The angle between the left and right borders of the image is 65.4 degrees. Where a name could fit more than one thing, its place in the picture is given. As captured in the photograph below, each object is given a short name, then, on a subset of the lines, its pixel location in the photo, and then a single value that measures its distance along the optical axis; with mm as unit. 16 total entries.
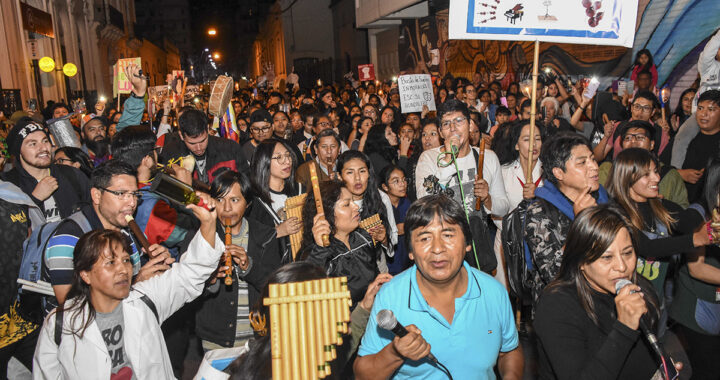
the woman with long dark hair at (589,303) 2521
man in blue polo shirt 2525
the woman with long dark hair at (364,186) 4906
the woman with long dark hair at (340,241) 3691
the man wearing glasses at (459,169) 5016
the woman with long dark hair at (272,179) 4887
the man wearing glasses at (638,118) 7066
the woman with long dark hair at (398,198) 5734
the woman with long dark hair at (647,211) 3729
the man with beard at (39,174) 4645
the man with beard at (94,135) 8102
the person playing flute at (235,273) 3885
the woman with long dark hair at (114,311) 2906
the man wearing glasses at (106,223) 3357
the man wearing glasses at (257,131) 7672
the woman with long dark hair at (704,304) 3693
